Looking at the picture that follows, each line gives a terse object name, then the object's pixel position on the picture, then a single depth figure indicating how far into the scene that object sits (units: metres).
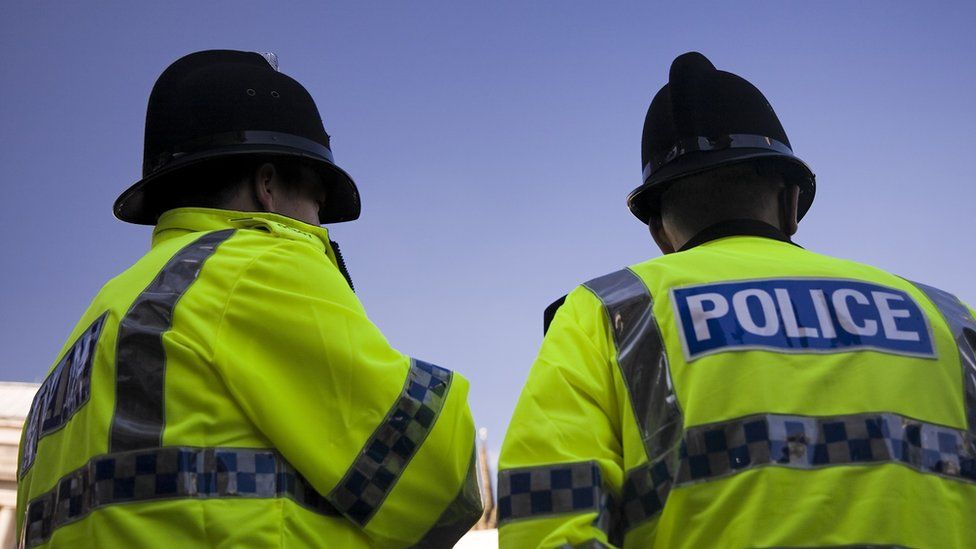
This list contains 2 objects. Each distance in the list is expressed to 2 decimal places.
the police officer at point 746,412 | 2.01
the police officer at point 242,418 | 2.11
